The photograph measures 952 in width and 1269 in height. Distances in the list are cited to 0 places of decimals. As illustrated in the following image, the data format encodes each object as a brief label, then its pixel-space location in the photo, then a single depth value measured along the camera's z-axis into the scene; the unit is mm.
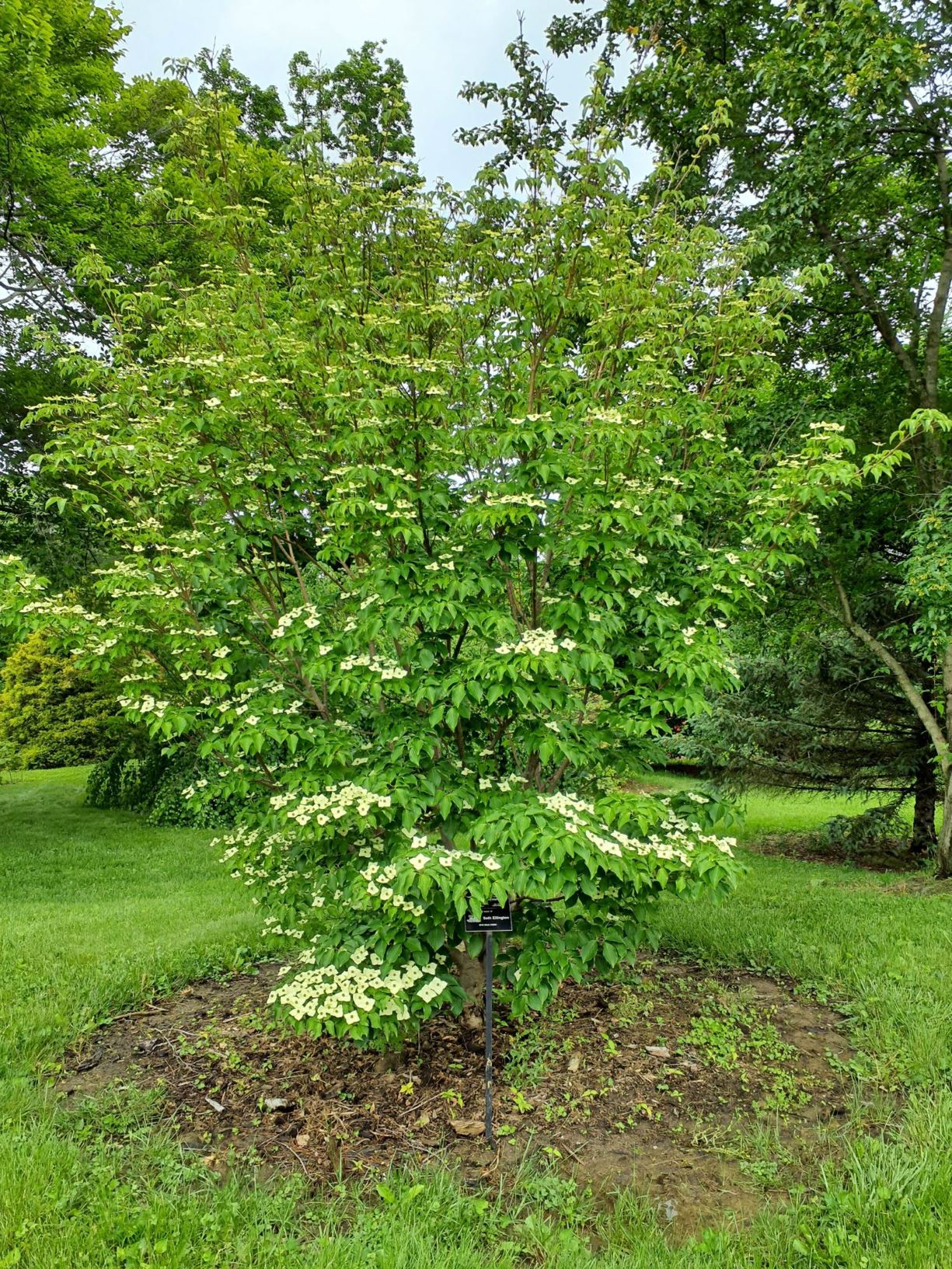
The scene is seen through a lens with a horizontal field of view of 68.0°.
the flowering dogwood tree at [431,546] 2721
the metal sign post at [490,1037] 2584
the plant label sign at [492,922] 2578
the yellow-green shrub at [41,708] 12320
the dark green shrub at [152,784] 9680
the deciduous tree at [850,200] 5031
